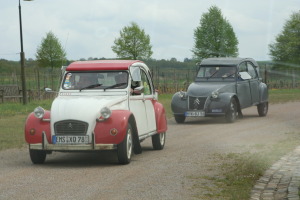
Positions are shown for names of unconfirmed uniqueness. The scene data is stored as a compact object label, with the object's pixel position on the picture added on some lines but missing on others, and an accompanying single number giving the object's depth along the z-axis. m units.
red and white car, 10.49
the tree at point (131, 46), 53.19
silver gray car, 20.23
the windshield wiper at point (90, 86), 11.91
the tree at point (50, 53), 69.75
